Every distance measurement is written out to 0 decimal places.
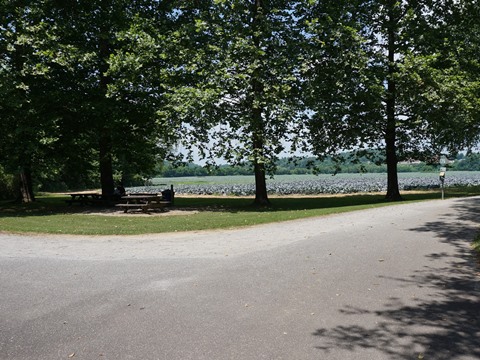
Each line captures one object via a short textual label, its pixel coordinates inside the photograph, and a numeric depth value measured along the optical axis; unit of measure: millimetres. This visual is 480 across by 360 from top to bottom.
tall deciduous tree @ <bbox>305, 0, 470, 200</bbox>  20516
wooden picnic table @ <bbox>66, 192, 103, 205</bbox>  23203
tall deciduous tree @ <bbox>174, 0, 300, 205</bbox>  18703
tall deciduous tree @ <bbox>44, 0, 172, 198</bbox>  20422
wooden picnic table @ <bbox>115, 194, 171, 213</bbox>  18531
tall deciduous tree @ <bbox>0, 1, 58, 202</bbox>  19812
